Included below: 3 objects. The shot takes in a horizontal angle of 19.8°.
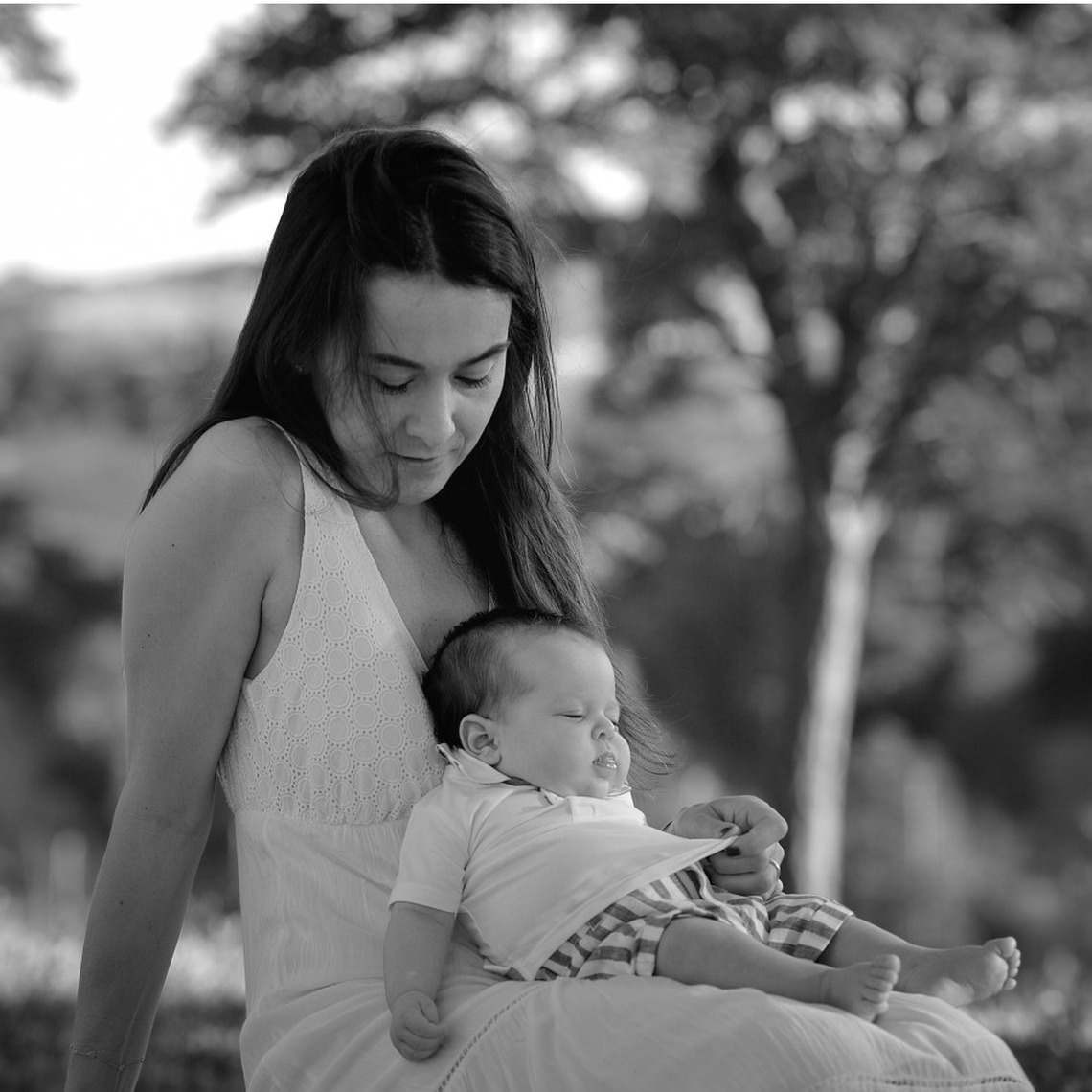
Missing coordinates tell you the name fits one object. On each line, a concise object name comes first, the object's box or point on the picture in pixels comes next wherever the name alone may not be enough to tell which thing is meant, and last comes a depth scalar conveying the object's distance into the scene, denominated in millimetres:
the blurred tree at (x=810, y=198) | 8375
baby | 2305
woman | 2470
